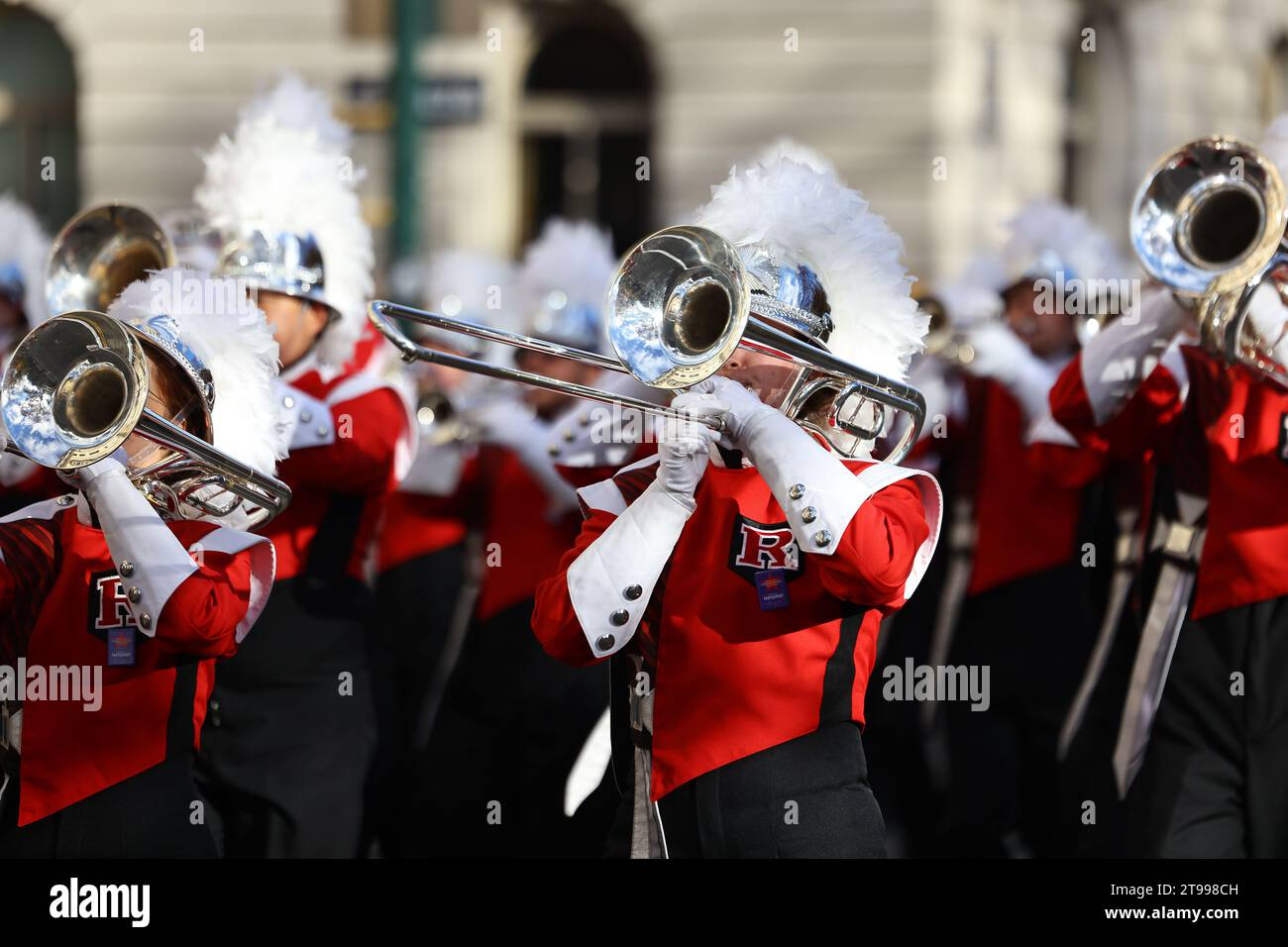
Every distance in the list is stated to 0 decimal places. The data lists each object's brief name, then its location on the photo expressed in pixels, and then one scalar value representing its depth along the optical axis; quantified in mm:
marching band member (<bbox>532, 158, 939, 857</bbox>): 7395
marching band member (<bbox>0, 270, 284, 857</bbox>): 8062
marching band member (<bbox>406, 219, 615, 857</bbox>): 11758
